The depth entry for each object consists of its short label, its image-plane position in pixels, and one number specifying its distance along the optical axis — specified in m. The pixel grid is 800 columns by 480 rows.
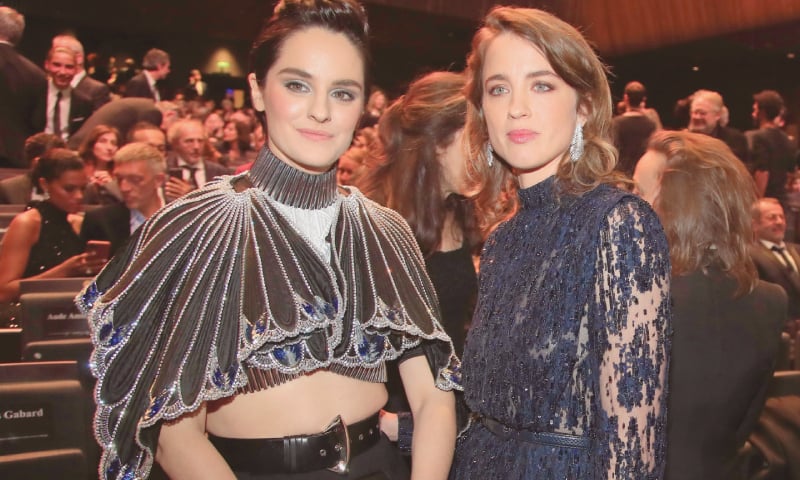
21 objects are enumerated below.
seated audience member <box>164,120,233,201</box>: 5.57
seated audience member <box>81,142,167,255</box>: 4.14
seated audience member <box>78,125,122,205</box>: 5.11
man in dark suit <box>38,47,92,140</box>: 5.83
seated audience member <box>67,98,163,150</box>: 5.68
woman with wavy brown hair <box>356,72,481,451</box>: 2.72
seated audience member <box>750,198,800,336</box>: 4.35
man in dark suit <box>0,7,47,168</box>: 5.53
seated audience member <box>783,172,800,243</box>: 6.44
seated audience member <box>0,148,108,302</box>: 3.80
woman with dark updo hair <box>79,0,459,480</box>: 1.52
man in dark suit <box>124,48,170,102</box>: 7.27
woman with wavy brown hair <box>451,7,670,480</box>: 1.45
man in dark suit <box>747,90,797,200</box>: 6.59
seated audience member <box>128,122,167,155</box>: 5.03
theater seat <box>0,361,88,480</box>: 2.43
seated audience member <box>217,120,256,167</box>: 8.83
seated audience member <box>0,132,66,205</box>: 4.91
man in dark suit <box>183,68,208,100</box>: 10.56
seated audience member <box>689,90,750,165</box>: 6.21
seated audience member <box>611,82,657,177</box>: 5.09
